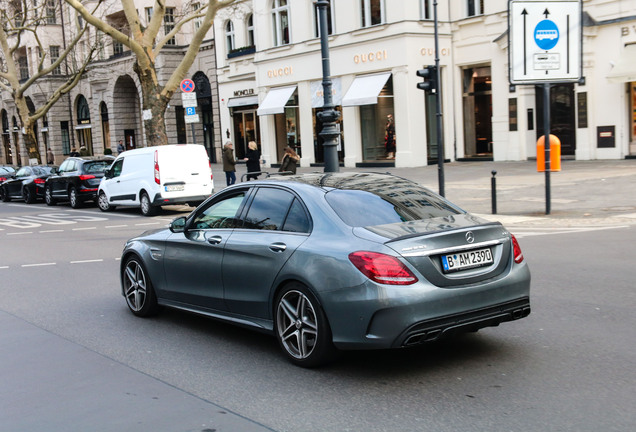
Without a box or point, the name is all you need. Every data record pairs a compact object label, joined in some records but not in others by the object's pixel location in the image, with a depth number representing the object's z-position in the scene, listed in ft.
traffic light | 52.13
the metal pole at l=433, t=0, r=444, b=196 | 52.47
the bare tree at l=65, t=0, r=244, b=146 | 79.10
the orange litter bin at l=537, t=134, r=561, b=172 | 54.08
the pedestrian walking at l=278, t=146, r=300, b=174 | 64.34
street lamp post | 48.67
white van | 61.77
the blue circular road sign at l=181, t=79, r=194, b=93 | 71.73
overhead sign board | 48.16
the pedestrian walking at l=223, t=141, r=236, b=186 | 78.18
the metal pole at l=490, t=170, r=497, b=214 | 48.20
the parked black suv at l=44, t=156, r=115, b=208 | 75.46
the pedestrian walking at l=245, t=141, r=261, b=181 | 77.43
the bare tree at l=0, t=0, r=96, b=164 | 124.14
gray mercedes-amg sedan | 16.42
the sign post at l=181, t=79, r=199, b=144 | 71.72
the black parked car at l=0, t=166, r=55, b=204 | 88.94
